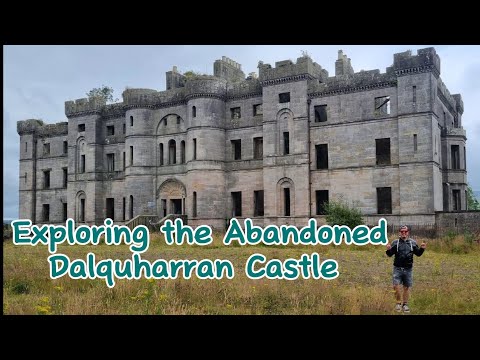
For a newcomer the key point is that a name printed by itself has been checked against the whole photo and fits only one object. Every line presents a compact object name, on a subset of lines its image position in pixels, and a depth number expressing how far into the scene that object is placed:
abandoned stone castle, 32.66
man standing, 11.52
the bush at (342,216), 31.91
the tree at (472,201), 52.85
